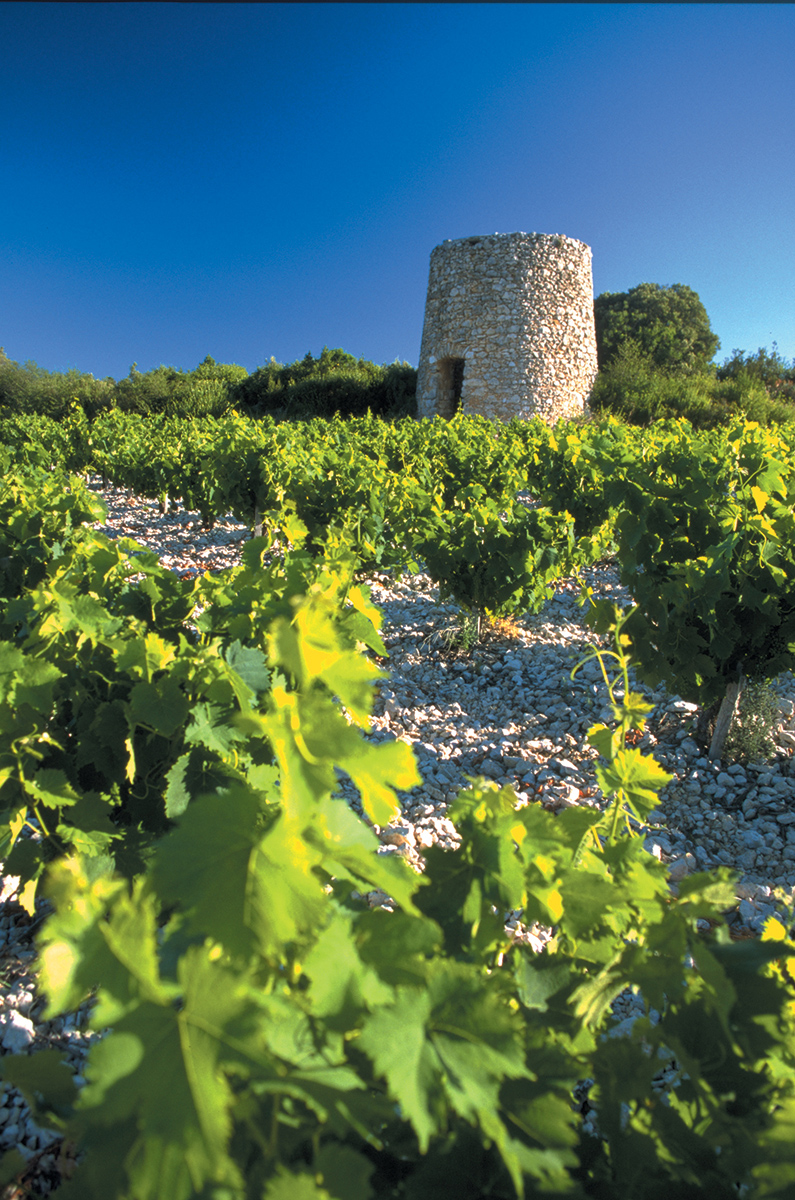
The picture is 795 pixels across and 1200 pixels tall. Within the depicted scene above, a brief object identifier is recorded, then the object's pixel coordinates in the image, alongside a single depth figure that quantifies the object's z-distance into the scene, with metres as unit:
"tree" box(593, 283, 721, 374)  23.62
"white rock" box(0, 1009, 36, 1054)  1.65
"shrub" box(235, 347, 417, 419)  21.33
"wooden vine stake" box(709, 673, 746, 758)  3.38
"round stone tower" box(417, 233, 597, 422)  16.20
